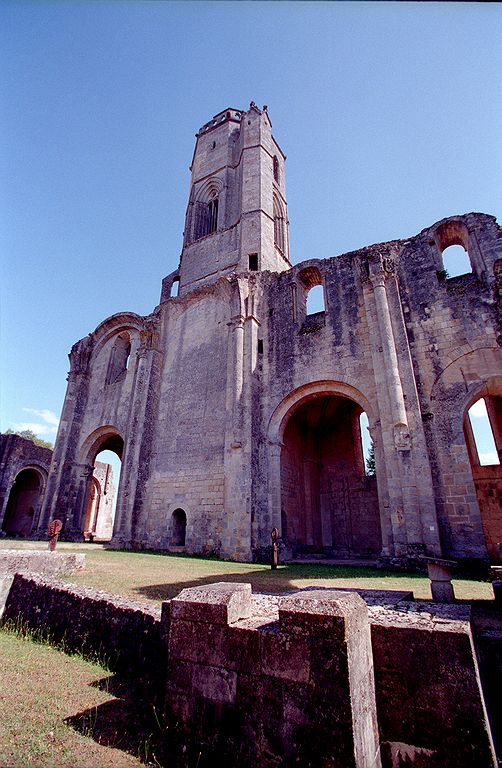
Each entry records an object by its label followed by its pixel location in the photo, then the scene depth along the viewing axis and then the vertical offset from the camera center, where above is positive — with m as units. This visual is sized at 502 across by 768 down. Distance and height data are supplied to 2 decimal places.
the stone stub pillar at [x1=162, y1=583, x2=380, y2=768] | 1.97 -0.81
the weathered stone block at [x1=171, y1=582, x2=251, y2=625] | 2.55 -0.44
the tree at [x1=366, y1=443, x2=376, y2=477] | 33.62 +6.14
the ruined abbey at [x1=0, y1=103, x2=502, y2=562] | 10.40 +4.91
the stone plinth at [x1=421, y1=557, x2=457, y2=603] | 4.55 -0.46
